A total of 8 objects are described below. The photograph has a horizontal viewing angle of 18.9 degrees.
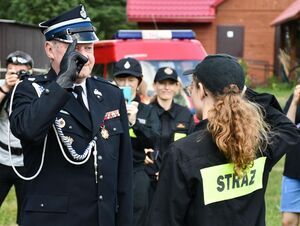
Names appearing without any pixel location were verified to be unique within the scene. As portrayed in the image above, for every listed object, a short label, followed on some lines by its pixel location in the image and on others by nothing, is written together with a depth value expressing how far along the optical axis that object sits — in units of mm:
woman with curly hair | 4020
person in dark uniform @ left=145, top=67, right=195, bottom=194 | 8030
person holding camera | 7459
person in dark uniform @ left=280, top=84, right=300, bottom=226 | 8020
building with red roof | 35901
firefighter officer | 4288
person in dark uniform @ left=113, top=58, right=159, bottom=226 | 7284
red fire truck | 13238
